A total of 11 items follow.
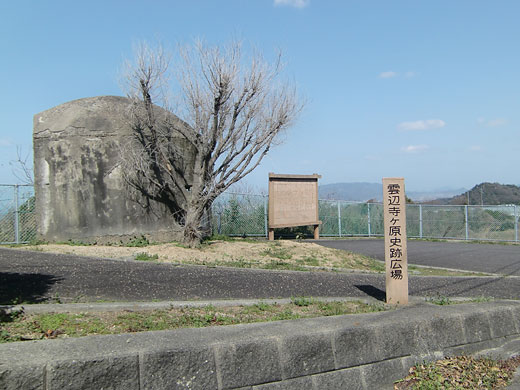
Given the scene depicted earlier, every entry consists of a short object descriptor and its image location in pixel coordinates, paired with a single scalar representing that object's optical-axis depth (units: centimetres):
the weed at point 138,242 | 1189
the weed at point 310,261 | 1104
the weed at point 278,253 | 1161
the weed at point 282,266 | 998
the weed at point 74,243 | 1163
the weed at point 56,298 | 567
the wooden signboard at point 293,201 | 1747
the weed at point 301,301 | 642
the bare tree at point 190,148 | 1221
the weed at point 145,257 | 973
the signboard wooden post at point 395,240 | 684
